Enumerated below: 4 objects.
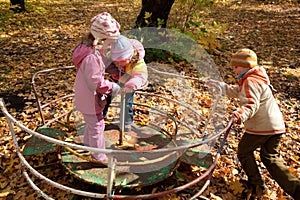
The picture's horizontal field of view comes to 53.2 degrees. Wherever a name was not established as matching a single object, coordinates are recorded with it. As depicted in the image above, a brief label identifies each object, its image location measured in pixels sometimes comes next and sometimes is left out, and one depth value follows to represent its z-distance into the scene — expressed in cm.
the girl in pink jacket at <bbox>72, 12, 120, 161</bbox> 273
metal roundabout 305
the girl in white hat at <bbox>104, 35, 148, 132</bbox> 294
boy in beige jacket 292
